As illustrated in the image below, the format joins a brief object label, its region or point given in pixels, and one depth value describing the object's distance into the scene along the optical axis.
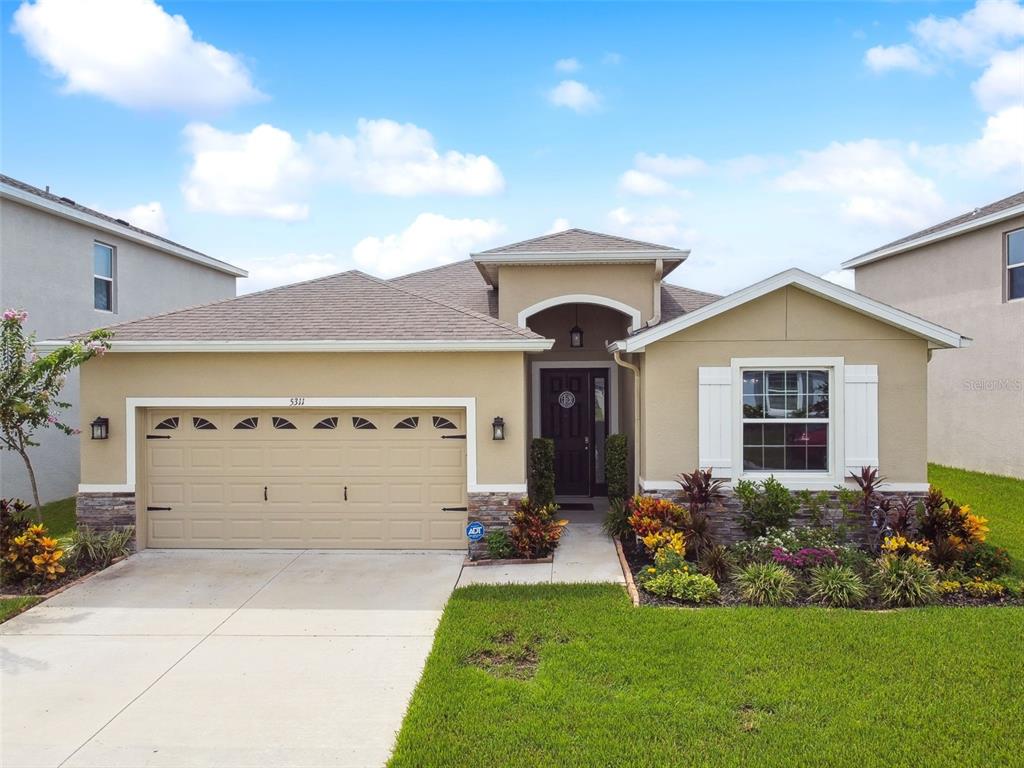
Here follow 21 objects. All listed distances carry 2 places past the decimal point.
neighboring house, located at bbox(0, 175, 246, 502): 11.94
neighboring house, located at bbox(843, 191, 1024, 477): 14.68
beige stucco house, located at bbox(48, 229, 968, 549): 8.95
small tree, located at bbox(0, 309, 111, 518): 8.34
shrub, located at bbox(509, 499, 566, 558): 8.61
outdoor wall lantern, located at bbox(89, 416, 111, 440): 9.01
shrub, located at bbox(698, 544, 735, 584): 7.67
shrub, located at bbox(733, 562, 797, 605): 6.99
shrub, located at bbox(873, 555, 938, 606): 6.94
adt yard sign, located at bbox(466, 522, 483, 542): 8.73
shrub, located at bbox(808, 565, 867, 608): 6.93
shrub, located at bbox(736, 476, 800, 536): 8.75
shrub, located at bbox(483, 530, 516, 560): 8.66
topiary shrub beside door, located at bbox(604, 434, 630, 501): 10.78
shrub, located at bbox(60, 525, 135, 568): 8.56
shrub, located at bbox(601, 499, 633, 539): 9.55
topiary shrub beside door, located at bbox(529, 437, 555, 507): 10.90
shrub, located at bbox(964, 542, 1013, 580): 7.67
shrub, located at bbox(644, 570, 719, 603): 7.09
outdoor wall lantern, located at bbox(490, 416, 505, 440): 8.87
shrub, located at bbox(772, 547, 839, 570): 7.62
